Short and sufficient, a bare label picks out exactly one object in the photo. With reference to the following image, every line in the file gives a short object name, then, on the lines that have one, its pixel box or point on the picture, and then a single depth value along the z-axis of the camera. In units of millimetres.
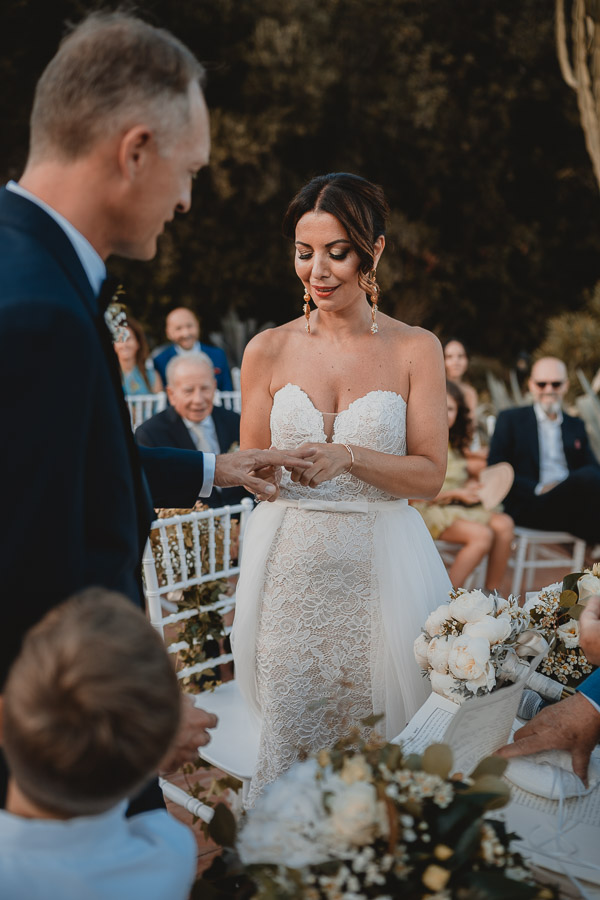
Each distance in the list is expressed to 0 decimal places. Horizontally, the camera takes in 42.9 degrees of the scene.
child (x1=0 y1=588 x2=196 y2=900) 852
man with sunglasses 5590
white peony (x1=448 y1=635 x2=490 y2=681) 1612
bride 2264
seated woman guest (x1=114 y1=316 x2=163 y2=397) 6574
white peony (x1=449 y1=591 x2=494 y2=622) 1729
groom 982
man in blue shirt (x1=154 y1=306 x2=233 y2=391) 6684
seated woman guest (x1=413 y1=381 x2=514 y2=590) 5211
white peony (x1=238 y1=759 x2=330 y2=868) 1008
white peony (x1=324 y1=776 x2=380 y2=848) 993
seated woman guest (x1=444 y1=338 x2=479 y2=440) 6387
